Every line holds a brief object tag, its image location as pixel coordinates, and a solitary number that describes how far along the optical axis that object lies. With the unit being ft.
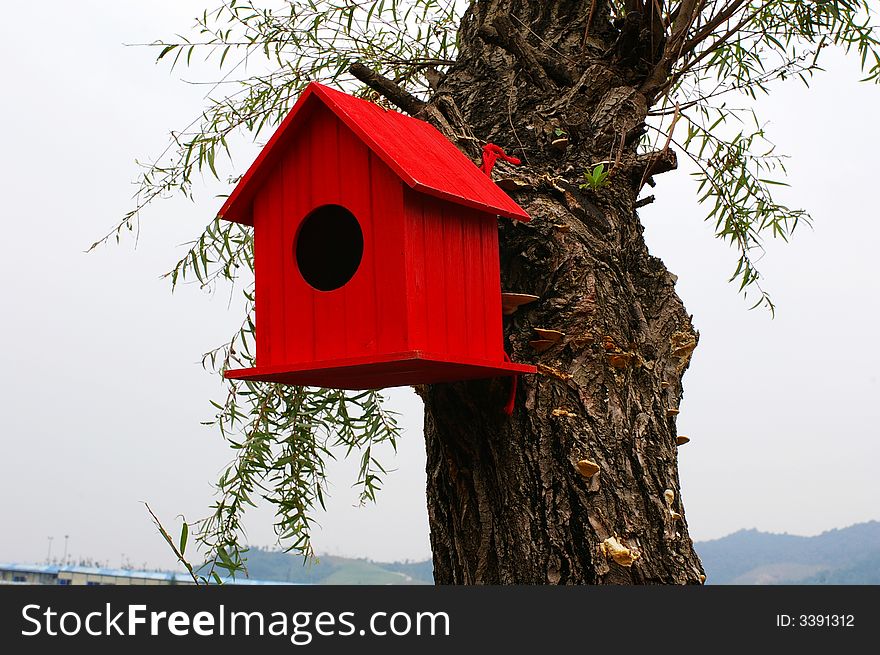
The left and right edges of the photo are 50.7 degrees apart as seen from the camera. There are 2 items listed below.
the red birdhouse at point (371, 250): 6.15
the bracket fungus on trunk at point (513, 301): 7.18
